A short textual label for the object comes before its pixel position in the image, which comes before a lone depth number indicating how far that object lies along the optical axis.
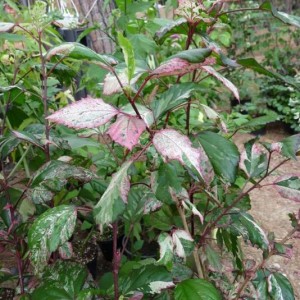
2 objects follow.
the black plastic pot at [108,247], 1.89
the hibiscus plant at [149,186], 0.72
